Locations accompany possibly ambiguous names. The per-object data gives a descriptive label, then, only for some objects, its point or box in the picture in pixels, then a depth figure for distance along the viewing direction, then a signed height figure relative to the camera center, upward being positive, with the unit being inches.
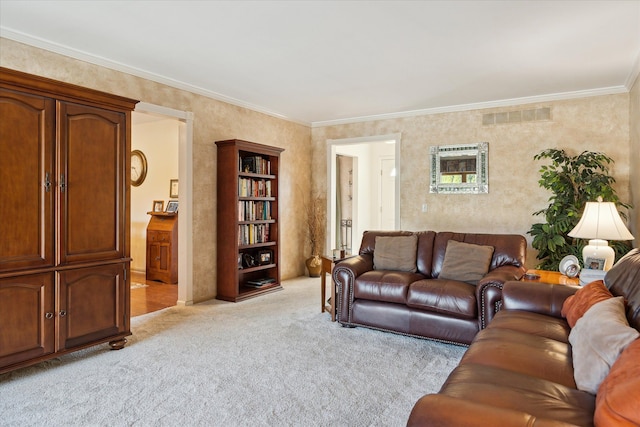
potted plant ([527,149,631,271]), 171.2 +5.8
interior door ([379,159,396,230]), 327.6 +13.9
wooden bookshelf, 193.2 -5.0
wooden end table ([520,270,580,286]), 120.3 -21.5
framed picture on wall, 260.1 +14.3
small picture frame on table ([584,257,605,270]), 122.1 -16.4
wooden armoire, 103.0 -2.2
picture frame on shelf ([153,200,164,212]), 265.7 +3.1
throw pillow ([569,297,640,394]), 60.1 -21.3
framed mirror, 212.2 +22.4
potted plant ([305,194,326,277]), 259.6 -10.9
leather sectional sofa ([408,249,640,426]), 47.3 -25.4
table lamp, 123.9 -6.8
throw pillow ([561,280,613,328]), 86.0 -20.0
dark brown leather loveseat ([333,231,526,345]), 129.8 -25.3
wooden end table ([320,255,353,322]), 156.3 -30.3
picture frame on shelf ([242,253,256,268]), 207.3 -26.1
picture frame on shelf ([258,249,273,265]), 216.1 -25.2
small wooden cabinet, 237.5 -22.3
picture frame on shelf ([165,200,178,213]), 255.8 +2.7
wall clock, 275.6 +29.5
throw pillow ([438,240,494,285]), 145.4 -19.3
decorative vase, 254.7 -35.2
